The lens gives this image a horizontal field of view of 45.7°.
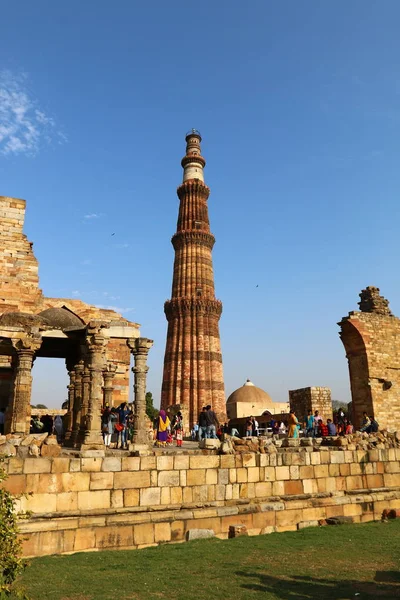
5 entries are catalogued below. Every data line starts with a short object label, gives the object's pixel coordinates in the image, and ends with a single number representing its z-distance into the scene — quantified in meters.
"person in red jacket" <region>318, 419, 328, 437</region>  13.85
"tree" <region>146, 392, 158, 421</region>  36.56
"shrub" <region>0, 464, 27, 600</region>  3.48
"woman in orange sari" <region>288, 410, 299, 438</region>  11.80
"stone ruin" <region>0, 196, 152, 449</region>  9.71
